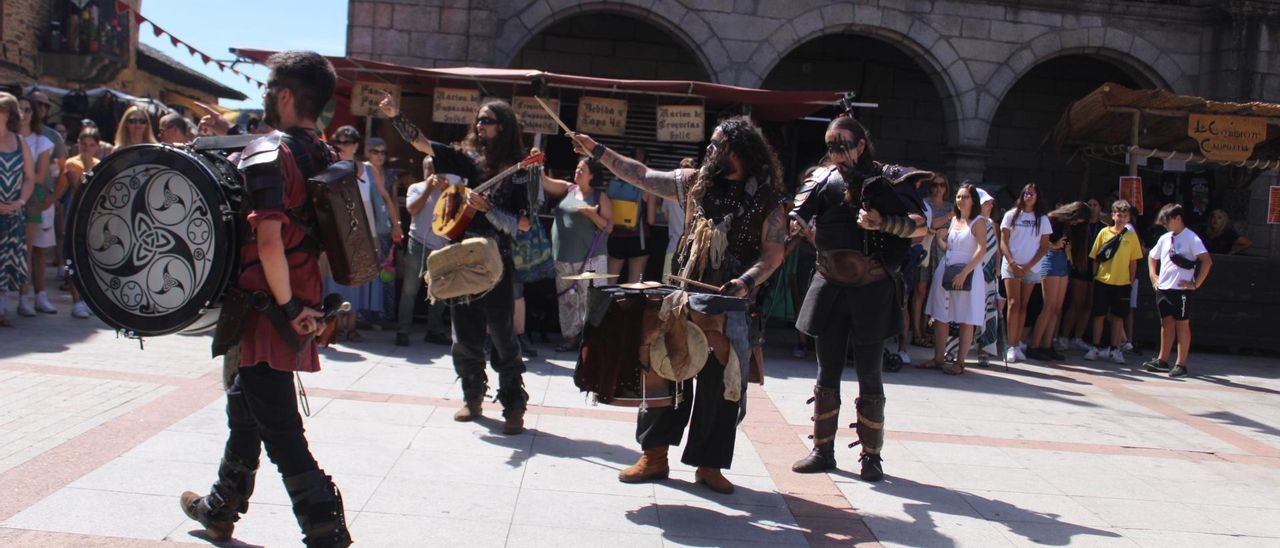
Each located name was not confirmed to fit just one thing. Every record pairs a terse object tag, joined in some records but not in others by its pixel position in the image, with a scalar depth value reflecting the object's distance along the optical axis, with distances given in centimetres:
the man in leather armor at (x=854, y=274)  532
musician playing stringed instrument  586
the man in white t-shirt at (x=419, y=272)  879
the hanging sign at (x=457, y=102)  1028
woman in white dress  919
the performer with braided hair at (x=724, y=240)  488
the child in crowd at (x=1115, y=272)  1083
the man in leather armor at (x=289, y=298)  344
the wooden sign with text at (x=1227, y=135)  1178
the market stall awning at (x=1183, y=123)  1155
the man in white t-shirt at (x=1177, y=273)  1020
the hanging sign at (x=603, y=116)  1033
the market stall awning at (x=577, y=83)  981
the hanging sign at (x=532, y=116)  1020
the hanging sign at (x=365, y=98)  1027
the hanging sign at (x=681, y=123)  1047
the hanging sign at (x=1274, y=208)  1255
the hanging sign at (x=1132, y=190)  1173
